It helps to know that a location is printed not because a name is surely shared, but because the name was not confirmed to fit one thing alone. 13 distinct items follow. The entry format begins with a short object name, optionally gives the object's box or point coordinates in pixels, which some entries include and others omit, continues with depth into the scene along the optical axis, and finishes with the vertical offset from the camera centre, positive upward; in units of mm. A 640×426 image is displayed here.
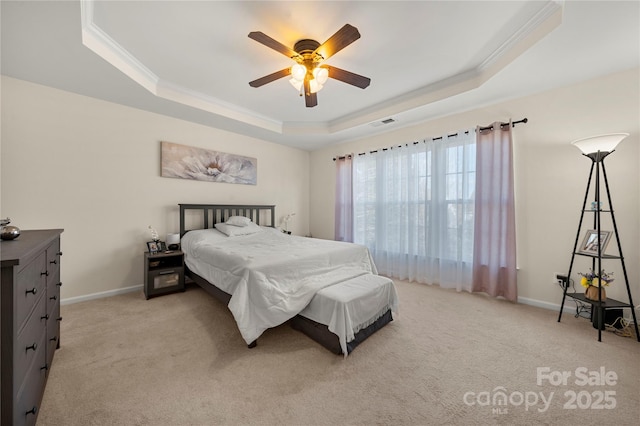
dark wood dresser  875 -524
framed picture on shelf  2264 -282
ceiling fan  1973 +1312
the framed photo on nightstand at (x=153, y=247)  3170 -504
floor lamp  2119 +33
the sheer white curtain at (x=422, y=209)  3363 +48
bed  1930 -695
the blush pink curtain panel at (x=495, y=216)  2943 -50
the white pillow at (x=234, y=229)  3568 -296
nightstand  3006 -823
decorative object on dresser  1267 -126
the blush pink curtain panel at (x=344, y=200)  4689 +231
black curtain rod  2878 +1122
